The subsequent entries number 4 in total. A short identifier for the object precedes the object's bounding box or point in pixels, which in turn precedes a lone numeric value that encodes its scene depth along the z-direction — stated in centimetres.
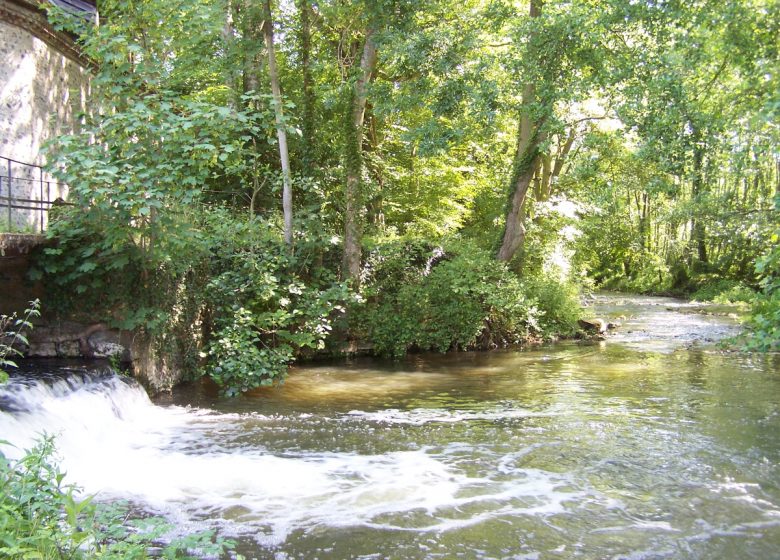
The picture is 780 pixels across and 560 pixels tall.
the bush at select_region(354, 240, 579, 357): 1481
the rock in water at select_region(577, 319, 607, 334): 1828
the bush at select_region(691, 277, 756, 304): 2838
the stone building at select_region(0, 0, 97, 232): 1315
